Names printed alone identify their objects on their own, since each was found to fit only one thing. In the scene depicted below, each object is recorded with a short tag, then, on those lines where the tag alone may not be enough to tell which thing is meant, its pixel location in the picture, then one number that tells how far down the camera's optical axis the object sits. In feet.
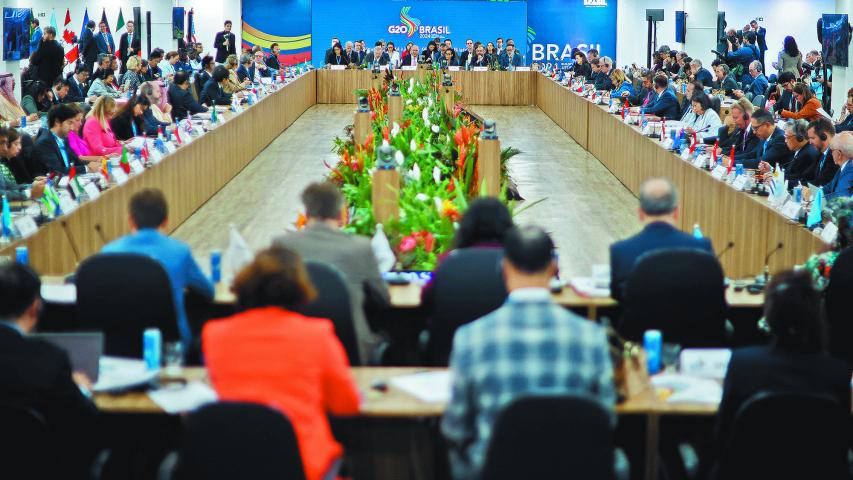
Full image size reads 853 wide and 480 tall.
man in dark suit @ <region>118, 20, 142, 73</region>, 59.72
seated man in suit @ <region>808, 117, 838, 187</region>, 22.66
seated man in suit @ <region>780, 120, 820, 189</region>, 23.82
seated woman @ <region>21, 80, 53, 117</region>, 37.32
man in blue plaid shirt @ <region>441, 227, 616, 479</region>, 8.43
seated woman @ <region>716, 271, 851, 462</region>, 9.48
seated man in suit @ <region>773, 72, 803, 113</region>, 41.04
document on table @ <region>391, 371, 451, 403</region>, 11.07
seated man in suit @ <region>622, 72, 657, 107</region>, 44.01
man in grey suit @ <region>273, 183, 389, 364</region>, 13.26
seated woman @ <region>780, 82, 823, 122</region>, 36.20
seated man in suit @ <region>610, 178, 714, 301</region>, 14.10
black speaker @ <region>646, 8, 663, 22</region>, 71.00
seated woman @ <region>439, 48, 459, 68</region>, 64.61
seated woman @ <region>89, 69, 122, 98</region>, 42.70
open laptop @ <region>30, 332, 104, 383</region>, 11.36
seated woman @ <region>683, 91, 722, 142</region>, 33.53
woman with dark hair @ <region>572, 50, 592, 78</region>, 61.57
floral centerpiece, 18.81
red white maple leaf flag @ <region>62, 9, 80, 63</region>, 54.75
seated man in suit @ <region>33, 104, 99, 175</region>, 24.12
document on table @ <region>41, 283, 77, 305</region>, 14.85
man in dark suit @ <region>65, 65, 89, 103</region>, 41.79
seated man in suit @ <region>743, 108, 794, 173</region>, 26.23
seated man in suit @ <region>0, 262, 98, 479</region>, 9.78
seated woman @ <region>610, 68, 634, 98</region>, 47.56
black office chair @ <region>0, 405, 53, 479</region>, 9.10
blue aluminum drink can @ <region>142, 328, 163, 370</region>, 11.83
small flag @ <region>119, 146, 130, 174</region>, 25.14
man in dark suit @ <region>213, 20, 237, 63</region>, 63.52
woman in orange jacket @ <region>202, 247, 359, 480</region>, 9.12
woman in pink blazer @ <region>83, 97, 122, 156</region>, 28.14
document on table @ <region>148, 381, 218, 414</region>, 10.72
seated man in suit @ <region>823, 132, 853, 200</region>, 20.56
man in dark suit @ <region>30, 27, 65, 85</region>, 44.65
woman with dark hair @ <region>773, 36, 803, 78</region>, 54.75
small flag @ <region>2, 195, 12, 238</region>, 17.33
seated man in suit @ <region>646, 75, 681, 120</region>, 39.70
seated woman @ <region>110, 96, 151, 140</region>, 31.24
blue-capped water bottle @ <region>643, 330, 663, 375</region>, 12.07
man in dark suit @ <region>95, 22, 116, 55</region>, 55.31
